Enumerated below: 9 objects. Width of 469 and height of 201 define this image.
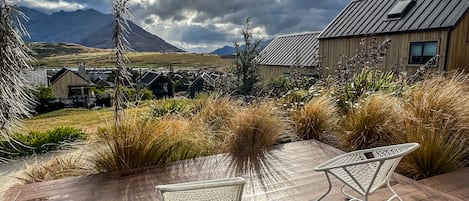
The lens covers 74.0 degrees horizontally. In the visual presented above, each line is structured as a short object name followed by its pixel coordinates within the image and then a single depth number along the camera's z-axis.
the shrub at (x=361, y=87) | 4.38
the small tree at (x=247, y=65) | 8.93
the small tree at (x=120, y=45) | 3.21
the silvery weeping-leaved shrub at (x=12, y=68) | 2.37
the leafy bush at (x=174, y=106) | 4.37
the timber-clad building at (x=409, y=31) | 11.46
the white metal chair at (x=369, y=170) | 1.78
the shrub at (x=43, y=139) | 5.14
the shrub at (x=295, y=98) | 4.59
